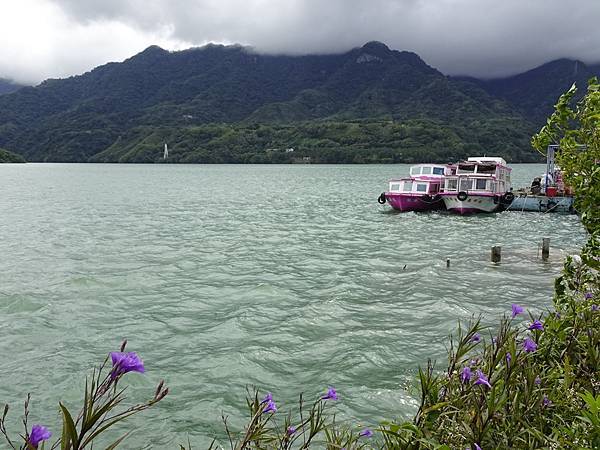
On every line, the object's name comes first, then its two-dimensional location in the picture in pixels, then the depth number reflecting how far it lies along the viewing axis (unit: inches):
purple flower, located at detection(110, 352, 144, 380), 96.7
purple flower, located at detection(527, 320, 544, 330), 202.1
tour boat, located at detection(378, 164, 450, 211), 1679.4
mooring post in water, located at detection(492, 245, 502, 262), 840.9
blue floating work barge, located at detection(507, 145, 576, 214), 1657.1
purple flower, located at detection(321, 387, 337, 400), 157.0
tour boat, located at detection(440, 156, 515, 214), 1640.0
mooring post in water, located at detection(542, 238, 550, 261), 861.8
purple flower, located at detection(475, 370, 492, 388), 149.5
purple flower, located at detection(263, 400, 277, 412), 151.6
